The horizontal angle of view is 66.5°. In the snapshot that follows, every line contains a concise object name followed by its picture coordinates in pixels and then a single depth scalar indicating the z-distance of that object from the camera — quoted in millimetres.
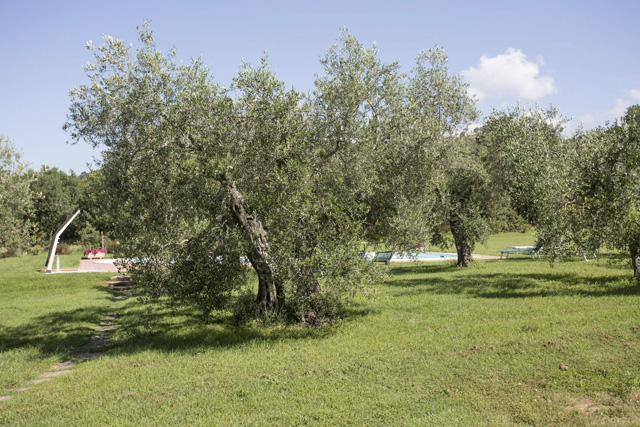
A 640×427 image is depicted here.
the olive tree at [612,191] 12781
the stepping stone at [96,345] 12750
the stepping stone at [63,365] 10945
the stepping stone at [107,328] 14867
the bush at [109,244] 43959
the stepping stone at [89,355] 11684
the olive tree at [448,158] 16219
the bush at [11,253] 38116
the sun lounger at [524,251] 27959
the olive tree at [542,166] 13875
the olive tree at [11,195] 29922
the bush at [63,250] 43562
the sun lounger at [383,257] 30673
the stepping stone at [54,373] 10258
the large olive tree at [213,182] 11094
